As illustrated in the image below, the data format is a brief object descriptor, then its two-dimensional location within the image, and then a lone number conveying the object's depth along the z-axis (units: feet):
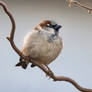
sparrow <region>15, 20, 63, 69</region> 14.19
